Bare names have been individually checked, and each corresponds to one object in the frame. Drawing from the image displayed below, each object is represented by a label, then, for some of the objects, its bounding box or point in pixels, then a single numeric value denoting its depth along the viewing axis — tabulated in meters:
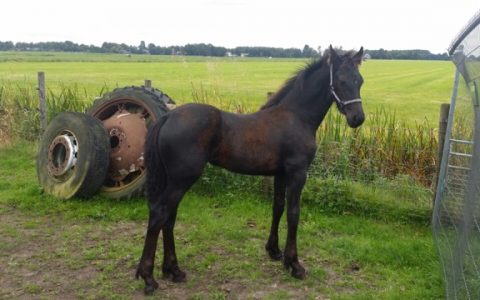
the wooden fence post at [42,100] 8.86
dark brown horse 4.18
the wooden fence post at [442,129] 5.73
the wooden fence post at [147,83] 8.26
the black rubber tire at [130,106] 6.44
